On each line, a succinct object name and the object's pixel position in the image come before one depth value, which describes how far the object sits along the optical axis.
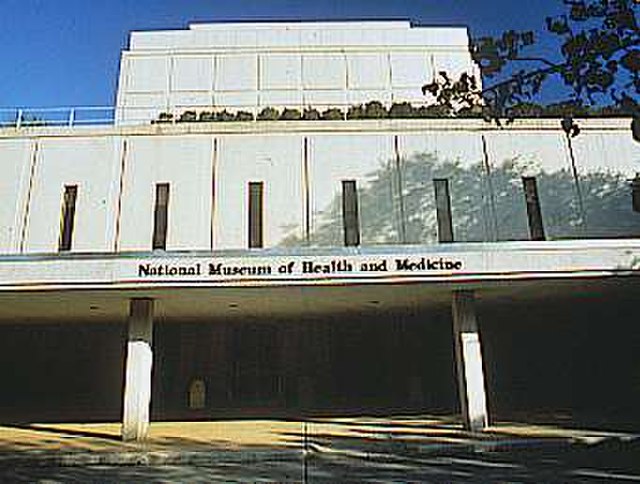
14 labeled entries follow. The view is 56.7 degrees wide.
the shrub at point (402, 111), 26.76
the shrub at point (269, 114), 28.74
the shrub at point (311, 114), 29.36
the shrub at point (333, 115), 26.75
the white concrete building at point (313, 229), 20.77
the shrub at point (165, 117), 30.44
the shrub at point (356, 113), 27.69
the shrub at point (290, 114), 28.84
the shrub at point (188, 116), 29.75
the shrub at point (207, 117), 28.62
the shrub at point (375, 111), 27.19
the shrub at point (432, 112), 25.23
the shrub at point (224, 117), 28.17
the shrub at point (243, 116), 27.49
